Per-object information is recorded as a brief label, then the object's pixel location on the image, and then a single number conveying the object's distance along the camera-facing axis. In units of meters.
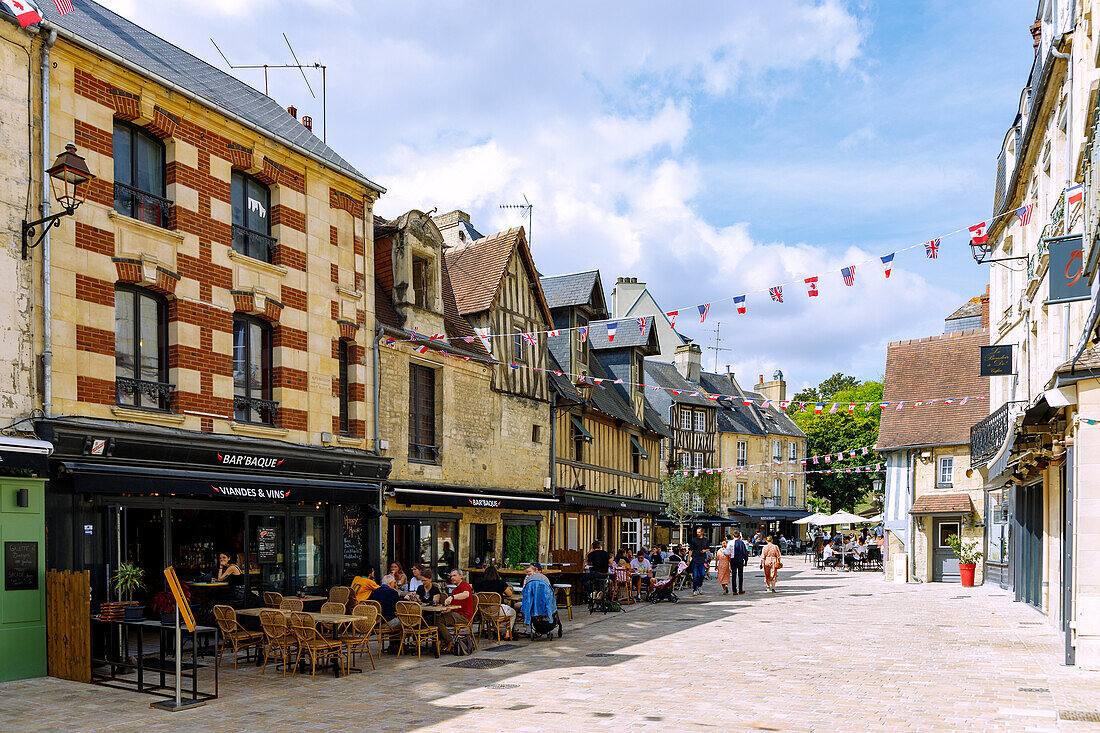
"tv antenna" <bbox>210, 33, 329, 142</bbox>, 15.59
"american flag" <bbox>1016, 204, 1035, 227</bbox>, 14.22
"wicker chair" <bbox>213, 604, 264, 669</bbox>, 9.88
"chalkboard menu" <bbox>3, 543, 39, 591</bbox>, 8.90
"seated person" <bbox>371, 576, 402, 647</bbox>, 11.23
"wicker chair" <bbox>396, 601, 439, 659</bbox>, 10.68
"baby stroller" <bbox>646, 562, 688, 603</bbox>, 18.45
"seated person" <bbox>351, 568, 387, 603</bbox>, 11.89
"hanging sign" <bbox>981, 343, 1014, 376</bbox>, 18.16
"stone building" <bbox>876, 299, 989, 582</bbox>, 24.72
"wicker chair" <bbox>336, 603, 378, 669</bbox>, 9.74
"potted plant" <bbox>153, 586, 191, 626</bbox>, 10.34
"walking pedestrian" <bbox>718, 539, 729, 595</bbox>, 20.62
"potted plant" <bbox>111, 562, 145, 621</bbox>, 9.99
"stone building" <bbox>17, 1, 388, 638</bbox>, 9.87
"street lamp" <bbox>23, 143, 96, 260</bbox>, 8.84
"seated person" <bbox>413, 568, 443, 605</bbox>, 12.27
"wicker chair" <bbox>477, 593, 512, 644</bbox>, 11.99
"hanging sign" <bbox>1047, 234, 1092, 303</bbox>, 10.48
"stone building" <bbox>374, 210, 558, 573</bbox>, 15.44
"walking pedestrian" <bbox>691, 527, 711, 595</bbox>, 20.61
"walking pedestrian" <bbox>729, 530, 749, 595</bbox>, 20.42
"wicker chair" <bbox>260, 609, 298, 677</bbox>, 9.51
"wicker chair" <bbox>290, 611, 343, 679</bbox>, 9.27
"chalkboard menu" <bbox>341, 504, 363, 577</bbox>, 13.84
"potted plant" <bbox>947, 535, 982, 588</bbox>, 23.12
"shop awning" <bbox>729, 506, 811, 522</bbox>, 46.41
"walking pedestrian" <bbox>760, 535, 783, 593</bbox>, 20.69
